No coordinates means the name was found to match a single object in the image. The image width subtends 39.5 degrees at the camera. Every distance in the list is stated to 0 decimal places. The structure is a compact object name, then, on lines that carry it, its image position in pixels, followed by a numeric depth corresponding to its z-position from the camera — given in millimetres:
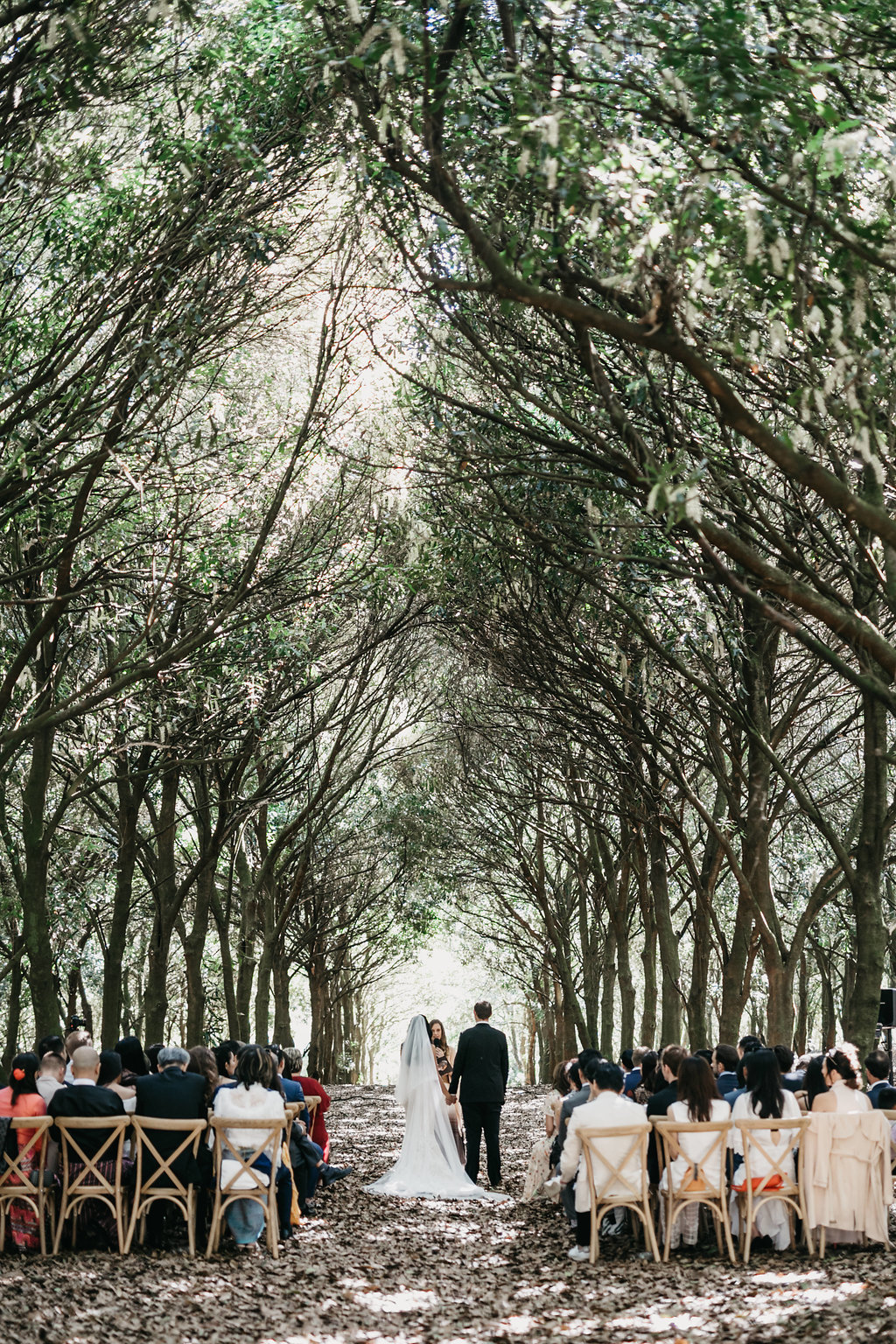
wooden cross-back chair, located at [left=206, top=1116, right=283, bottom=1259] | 9094
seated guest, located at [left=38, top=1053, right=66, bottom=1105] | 10250
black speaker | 18000
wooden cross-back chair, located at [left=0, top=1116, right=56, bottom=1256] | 8695
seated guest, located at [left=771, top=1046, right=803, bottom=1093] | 10500
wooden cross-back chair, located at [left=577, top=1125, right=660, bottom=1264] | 8859
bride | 12522
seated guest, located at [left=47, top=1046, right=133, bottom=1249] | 9047
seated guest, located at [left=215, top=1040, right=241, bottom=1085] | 10852
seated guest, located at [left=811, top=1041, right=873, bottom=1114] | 9039
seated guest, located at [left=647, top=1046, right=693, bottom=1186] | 9547
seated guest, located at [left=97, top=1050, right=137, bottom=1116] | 9742
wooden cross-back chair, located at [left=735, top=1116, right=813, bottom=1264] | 8844
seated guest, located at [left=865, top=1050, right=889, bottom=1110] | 10359
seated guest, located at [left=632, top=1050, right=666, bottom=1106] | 10711
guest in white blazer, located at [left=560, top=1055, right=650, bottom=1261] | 8961
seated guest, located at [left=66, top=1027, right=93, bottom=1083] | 11125
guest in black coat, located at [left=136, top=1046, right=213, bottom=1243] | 9180
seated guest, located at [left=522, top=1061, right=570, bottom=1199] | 11727
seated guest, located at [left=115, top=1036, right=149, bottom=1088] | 11070
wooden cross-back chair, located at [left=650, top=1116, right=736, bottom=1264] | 8805
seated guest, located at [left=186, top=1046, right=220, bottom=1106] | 10242
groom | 12688
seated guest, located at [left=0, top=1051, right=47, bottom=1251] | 8867
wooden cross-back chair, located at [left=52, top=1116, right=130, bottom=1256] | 8828
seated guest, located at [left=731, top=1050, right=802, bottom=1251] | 9117
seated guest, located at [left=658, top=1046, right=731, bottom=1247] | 8898
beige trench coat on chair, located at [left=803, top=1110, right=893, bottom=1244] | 8750
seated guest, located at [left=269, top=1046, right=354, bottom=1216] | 10867
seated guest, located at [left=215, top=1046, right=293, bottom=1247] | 9234
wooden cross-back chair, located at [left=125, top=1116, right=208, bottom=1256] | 8922
